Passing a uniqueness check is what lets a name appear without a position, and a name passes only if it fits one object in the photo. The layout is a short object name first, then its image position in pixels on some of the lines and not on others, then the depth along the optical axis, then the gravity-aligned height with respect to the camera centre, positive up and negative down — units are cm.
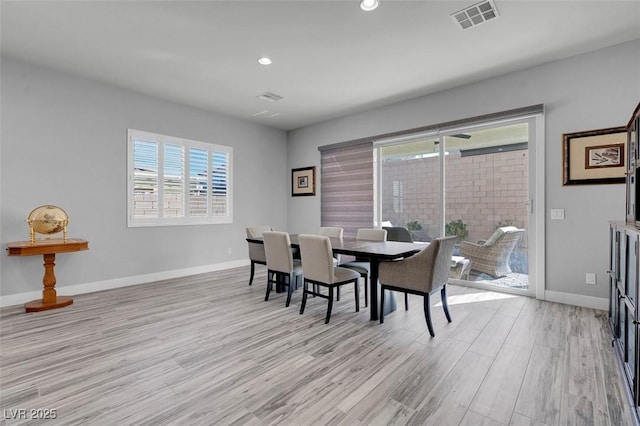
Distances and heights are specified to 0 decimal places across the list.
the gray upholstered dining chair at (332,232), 444 -30
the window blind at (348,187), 536 +46
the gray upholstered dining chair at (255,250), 420 -54
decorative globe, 346 -10
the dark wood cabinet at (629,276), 164 -43
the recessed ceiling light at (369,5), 249 +174
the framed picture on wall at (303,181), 623 +65
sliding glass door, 387 +24
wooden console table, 333 -56
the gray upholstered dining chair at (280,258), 338 -53
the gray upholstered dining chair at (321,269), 293 -58
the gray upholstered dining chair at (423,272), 263 -54
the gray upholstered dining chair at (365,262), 350 -63
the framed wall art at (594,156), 317 +61
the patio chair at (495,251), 394 -53
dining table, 286 -40
